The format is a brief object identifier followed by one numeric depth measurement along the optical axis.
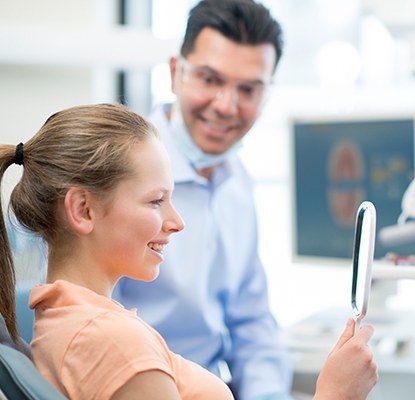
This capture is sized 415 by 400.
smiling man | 1.93
